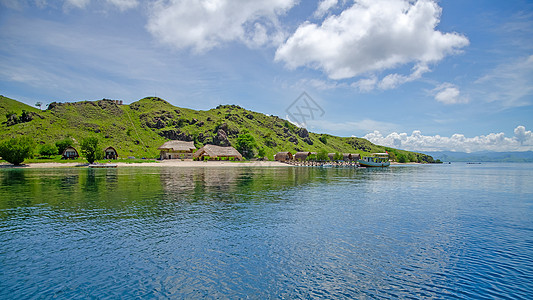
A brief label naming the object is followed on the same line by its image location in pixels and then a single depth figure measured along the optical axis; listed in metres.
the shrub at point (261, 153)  183.25
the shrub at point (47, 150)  126.39
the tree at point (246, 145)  177.88
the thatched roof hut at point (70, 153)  130.29
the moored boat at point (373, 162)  163.12
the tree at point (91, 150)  111.12
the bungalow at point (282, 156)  193.75
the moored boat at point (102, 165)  110.12
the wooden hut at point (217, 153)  157.25
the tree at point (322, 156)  192.25
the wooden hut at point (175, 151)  155.12
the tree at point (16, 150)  99.75
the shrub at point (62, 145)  133.91
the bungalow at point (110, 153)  141.11
